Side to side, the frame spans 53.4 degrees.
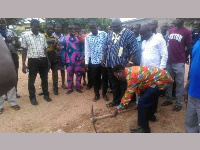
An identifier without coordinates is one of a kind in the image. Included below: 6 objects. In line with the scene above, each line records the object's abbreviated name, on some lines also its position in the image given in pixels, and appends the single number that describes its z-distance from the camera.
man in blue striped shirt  4.12
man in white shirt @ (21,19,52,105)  4.63
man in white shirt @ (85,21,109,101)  4.90
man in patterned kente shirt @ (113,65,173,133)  3.19
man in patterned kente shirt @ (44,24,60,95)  5.27
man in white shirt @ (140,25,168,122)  3.85
